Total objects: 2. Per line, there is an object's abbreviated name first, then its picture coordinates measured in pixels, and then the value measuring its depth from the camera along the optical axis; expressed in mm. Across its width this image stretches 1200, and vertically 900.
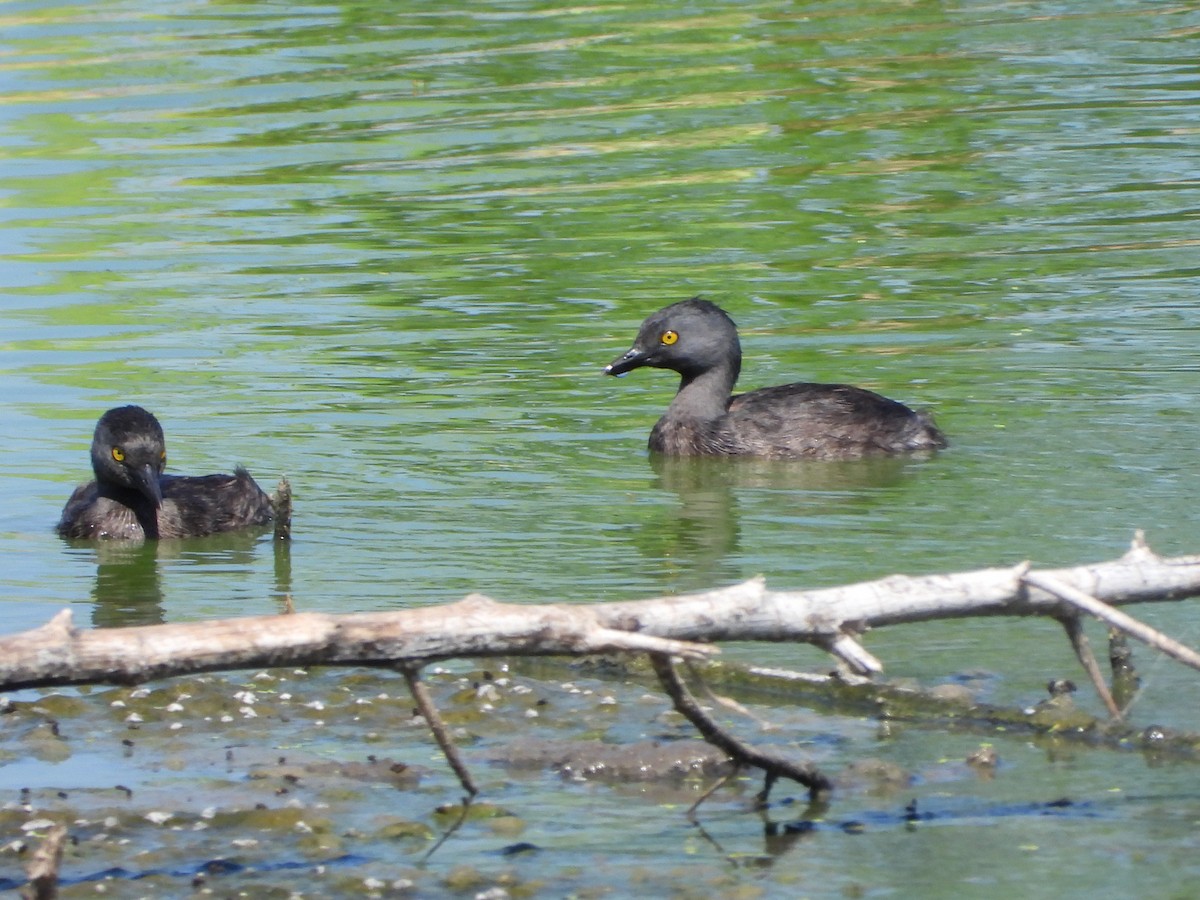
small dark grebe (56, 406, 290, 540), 25766
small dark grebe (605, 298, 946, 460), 28047
